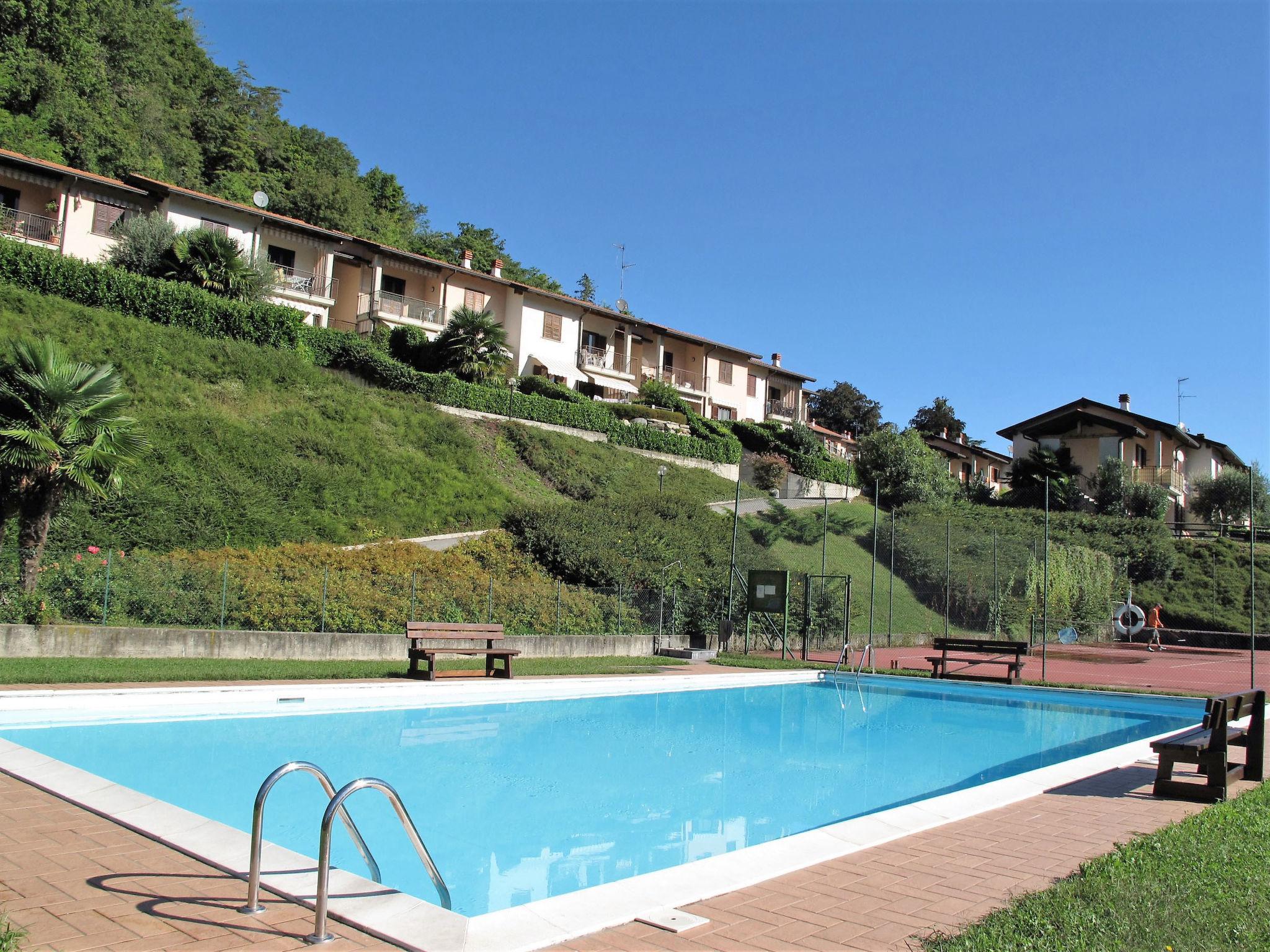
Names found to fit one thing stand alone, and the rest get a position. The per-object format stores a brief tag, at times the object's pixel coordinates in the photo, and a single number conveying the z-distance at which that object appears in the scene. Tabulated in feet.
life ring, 100.58
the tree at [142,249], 101.96
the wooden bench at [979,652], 62.13
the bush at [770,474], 143.64
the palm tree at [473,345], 117.80
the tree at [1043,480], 160.15
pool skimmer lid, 14.11
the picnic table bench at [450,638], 48.42
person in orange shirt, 102.78
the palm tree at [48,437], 46.91
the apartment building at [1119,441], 174.91
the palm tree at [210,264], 100.99
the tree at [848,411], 269.64
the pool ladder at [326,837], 12.92
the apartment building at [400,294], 107.34
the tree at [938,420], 291.17
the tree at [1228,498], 164.96
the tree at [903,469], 144.56
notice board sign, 69.82
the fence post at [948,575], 83.35
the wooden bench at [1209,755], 24.81
